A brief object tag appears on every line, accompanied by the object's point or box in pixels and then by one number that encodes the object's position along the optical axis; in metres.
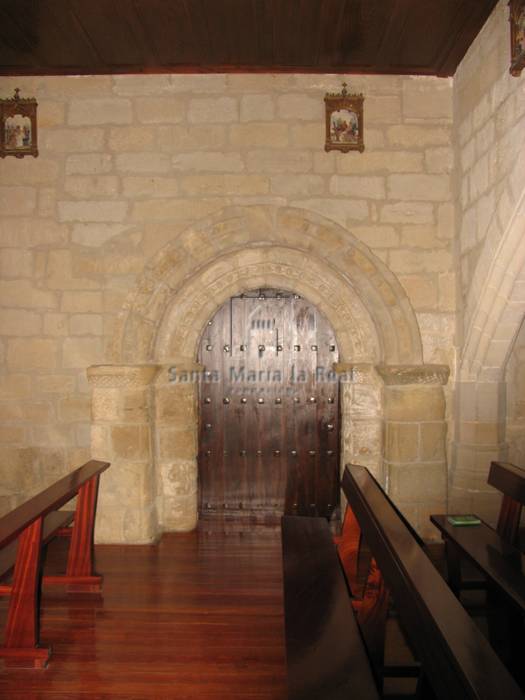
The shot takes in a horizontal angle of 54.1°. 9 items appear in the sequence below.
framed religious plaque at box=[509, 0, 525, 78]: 2.72
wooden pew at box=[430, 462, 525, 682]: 2.20
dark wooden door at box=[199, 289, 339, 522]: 4.14
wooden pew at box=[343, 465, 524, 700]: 1.23
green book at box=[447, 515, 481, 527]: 2.79
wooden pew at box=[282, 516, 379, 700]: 1.55
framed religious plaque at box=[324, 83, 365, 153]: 3.71
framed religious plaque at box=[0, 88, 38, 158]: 3.75
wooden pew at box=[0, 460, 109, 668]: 2.25
